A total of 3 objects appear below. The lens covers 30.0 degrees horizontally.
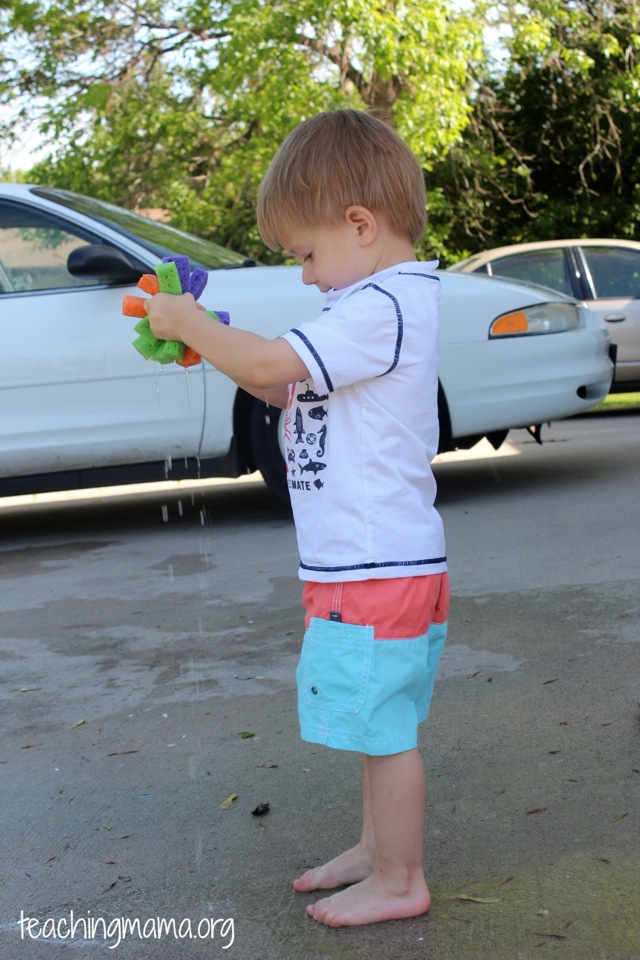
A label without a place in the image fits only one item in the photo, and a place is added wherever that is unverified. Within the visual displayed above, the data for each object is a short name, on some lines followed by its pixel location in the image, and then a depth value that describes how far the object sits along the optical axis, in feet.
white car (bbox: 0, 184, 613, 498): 19.63
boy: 7.14
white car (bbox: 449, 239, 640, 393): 35.88
